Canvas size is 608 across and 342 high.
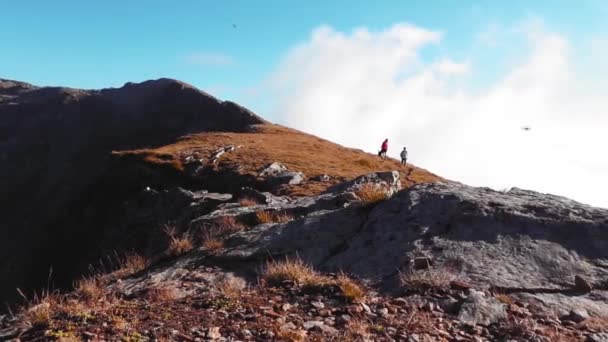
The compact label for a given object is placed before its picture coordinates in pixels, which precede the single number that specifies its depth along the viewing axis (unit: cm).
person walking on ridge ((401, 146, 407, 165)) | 5716
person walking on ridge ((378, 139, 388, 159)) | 6057
